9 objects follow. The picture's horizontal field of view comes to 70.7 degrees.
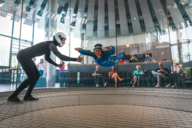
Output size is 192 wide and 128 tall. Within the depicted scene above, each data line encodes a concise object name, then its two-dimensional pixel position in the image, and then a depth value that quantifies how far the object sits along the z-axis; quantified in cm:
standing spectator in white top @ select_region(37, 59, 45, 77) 430
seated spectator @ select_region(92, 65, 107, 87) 500
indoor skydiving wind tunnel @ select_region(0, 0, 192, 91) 382
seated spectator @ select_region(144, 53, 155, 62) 493
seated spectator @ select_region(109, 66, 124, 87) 507
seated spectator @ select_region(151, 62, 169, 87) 453
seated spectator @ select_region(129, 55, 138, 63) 511
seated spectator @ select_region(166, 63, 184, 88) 404
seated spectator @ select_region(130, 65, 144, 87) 484
